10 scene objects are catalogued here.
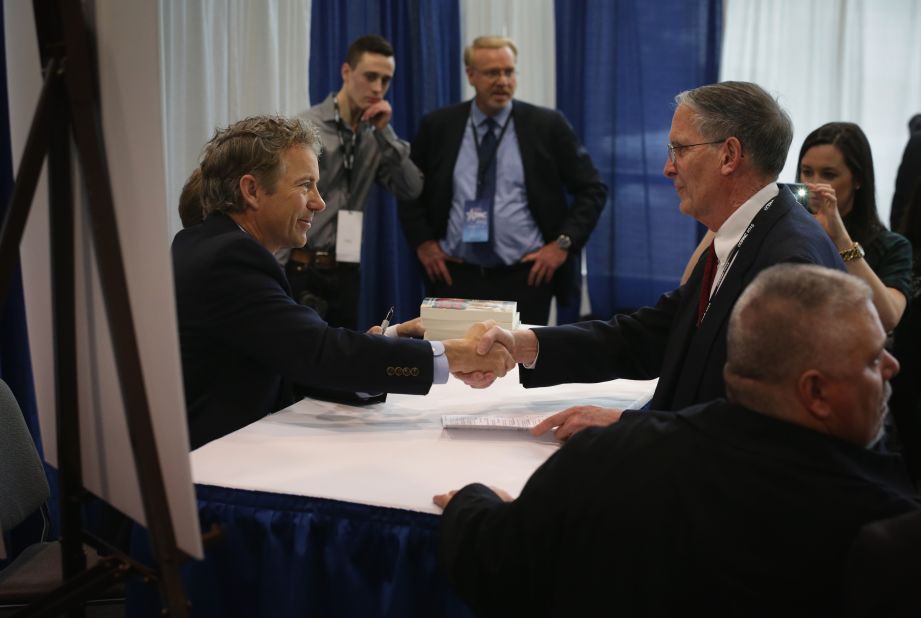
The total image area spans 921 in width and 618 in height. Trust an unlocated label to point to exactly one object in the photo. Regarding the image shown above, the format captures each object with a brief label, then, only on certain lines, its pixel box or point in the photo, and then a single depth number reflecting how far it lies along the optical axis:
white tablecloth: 1.72
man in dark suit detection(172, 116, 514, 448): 2.07
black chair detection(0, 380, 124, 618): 2.09
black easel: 1.19
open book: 2.04
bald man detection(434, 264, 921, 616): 1.19
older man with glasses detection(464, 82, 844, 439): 1.97
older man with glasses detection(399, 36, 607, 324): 4.58
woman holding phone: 3.16
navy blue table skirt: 1.64
